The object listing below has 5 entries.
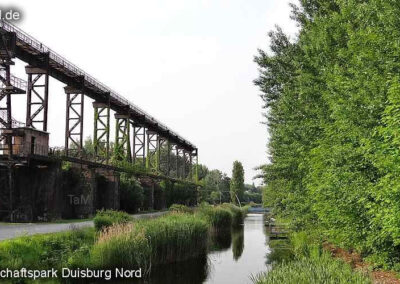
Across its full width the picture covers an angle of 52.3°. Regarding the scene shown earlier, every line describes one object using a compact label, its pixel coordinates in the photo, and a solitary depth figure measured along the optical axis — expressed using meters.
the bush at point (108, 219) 18.47
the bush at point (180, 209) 28.73
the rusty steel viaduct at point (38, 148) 26.19
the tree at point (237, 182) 108.14
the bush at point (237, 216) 43.56
